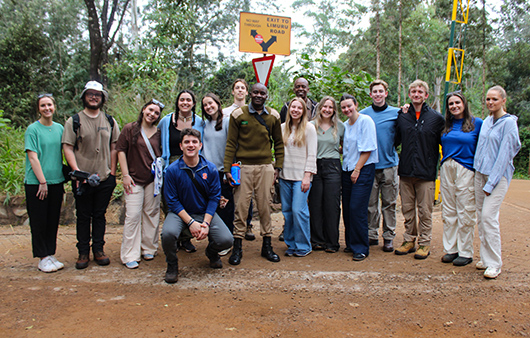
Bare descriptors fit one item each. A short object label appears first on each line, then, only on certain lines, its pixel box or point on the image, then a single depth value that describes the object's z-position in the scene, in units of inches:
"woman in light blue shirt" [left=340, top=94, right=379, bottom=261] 191.5
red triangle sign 250.8
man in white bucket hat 173.3
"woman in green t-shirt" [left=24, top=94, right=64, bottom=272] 167.8
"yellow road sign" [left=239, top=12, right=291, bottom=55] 256.4
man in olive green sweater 185.8
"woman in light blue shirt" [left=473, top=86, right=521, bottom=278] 163.5
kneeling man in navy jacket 161.5
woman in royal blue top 179.2
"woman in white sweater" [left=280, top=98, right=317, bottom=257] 191.0
